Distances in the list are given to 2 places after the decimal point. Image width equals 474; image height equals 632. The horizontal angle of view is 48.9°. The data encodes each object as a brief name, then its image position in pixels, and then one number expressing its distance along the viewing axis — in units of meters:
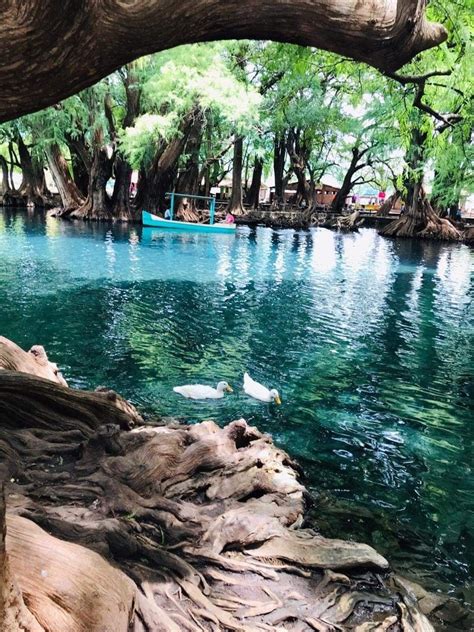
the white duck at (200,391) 7.70
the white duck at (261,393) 7.78
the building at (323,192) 62.67
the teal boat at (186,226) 32.00
